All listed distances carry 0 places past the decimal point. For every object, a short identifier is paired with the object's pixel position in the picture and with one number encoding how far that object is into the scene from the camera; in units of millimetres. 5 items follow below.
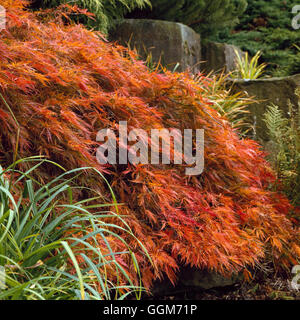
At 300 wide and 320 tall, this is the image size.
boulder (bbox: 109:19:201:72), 4633
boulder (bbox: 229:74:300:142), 4008
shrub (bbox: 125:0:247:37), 5320
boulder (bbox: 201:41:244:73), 5840
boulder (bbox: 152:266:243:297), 2431
